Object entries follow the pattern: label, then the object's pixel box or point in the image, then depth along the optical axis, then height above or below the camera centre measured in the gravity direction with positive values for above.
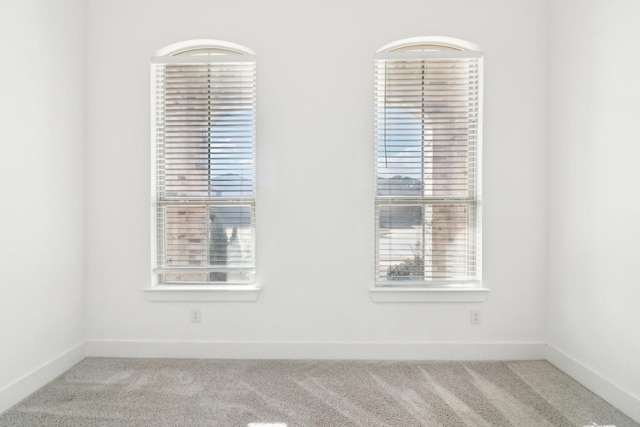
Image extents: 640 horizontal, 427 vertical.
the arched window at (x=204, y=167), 3.13 +0.35
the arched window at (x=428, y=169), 3.10 +0.34
